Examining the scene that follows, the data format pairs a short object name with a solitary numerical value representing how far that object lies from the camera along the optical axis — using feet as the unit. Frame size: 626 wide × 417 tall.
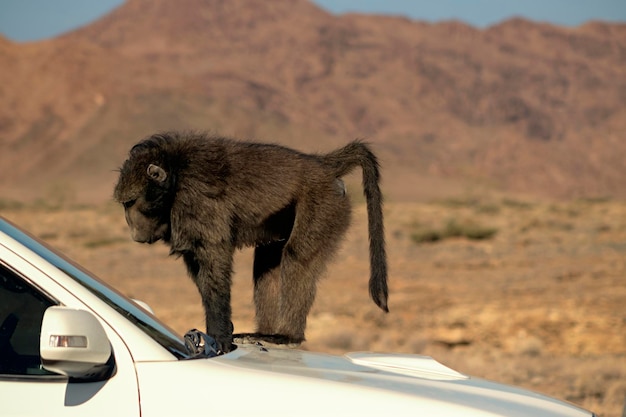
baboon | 31.76
